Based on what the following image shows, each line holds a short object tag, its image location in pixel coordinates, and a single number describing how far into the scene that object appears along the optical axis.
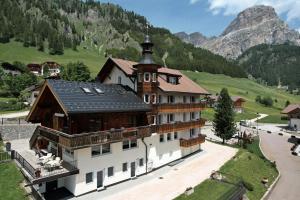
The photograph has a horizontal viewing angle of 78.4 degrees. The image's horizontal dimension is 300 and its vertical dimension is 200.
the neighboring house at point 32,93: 45.31
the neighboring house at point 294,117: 60.54
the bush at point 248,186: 23.08
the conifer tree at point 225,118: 37.03
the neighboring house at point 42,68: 90.10
